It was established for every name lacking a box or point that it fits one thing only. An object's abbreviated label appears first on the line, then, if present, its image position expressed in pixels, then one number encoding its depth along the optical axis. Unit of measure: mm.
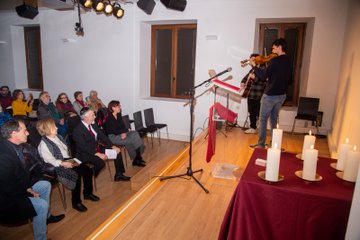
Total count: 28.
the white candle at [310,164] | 1495
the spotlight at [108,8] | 5656
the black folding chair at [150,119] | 5858
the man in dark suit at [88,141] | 3592
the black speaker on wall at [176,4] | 5379
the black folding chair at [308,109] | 4941
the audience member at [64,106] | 5605
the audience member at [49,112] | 4980
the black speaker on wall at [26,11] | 6359
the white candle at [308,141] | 1804
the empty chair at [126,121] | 5233
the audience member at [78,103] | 5902
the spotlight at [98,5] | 5449
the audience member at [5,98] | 6121
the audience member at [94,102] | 5954
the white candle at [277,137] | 1888
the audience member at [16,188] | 2379
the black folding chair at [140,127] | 5383
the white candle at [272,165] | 1497
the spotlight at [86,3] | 5190
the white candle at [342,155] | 1653
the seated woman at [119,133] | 4492
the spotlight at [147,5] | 5742
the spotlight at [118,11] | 6027
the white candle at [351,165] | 1475
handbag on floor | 3119
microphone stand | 2948
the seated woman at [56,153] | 3156
